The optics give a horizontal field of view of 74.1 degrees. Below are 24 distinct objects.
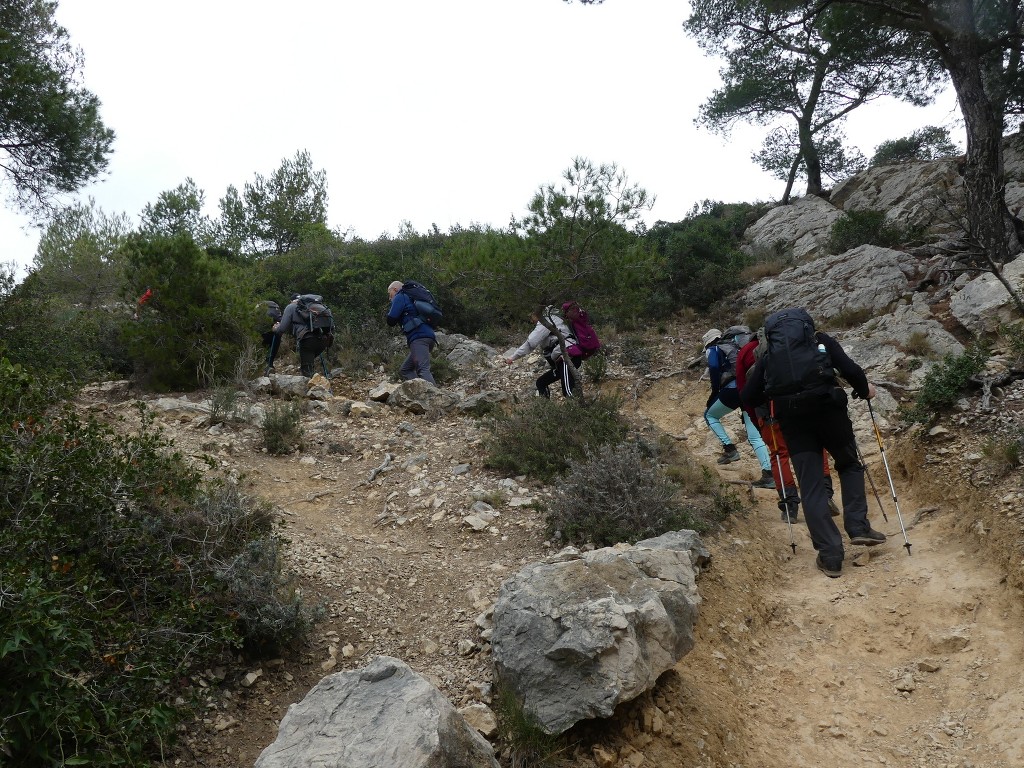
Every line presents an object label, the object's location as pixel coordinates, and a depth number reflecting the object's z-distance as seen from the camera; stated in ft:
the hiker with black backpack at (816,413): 15.62
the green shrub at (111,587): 7.66
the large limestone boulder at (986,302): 28.66
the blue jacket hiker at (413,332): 33.06
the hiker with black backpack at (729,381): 22.35
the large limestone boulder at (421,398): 30.22
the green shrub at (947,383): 20.62
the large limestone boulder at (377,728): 7.75
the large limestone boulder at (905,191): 46.21
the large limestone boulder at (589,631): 10.19
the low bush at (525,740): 9.61
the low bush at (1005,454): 16.05
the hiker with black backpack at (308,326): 35.06
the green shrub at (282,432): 24.43
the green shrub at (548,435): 21.36
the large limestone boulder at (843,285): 36.63
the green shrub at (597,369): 34.55
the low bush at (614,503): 16.33
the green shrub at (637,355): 37.73
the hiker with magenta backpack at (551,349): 28.30
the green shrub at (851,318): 35.58
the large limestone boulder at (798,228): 51.72
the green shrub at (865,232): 44.34
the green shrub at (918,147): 72.74
